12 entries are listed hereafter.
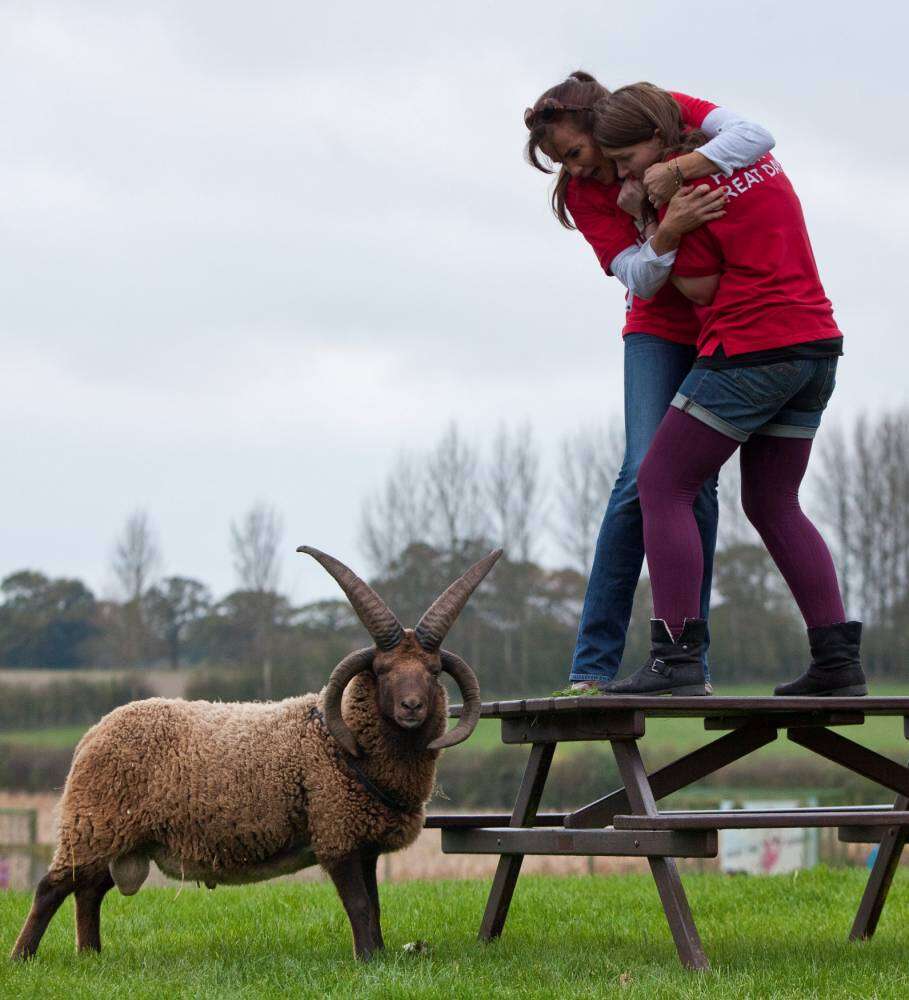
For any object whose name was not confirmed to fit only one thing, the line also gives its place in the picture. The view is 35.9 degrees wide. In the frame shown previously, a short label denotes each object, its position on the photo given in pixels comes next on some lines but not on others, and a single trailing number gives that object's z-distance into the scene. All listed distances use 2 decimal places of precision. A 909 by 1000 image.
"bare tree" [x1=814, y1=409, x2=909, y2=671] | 58.38
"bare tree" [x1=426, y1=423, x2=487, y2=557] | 61.44
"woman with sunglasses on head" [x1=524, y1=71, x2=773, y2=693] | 5.70
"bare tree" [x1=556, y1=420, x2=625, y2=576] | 60.59
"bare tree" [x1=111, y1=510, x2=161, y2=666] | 60.38
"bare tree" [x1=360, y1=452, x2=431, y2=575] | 60.25
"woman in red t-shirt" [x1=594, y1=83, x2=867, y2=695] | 5.62
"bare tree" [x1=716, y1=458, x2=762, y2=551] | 52.93
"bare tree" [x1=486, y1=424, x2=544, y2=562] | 62.50
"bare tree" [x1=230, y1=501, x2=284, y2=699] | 61.59
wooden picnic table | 5.48
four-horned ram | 6.28
